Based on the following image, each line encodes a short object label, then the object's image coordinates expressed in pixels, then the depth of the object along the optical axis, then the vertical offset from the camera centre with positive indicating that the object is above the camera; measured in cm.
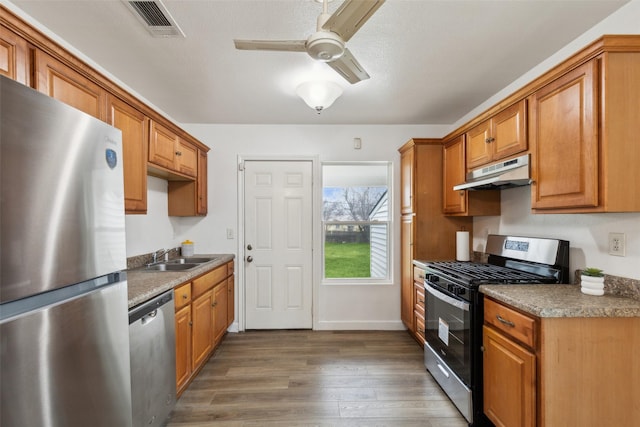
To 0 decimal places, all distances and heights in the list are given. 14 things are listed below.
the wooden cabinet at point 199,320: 216 -92
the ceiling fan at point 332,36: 117 +80
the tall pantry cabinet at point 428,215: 309 -3
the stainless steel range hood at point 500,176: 196 +27
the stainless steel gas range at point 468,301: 192 -65
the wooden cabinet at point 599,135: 146 +40
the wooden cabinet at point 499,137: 202 +58
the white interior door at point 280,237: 360 -29
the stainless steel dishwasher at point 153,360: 157 -86
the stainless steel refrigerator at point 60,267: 78 -16
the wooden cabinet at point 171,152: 235 +57
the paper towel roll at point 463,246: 296 -35
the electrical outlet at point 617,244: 167 -19
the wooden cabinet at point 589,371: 143 -78
